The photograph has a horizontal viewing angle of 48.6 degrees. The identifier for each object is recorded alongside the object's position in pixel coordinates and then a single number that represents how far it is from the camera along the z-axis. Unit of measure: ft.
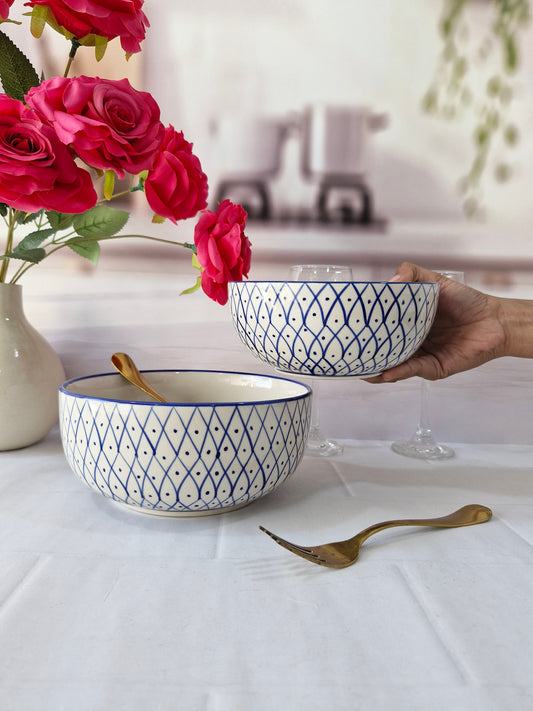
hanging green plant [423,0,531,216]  3.01
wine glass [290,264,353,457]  2.33
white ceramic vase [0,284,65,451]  2.60
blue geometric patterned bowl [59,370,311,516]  1.68
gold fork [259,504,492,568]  1.54
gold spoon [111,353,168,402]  2.24
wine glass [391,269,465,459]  2.84
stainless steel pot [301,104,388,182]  3.07
